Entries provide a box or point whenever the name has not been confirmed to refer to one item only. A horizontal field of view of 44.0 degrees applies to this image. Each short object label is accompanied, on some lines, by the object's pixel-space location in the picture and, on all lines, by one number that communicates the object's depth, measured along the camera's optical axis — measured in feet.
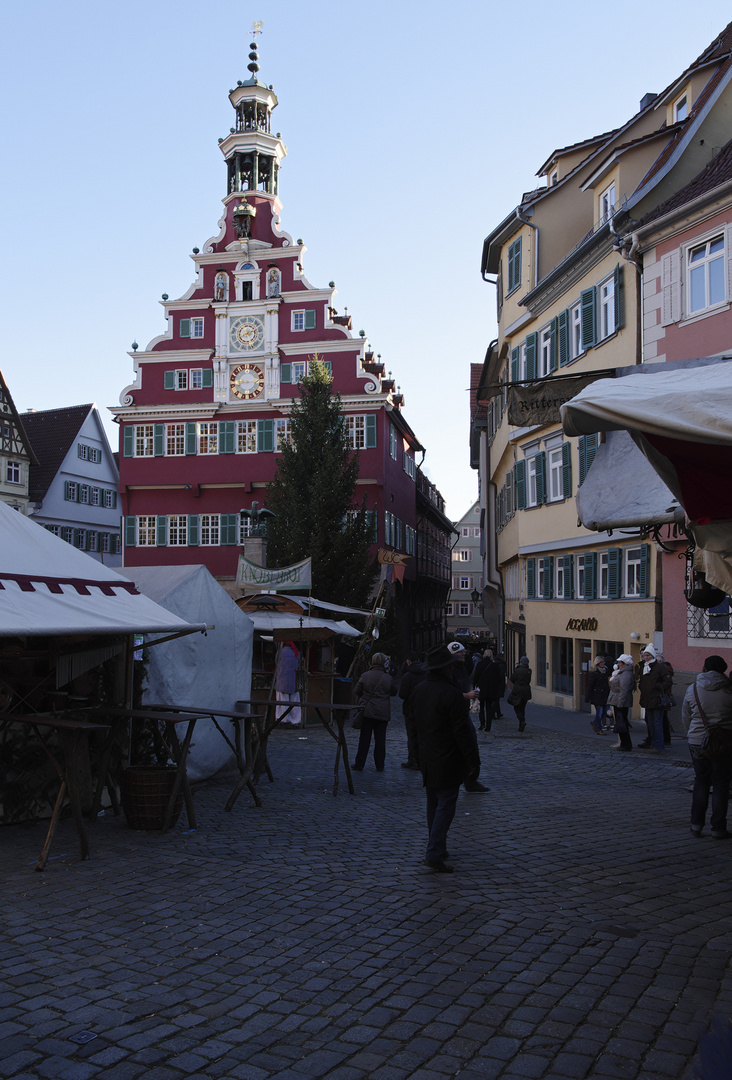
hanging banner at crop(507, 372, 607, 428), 25.04
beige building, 65.98
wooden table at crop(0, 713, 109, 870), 23.34
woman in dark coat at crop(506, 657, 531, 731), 60.54
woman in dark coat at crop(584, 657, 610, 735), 61.77
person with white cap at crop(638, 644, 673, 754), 50.24
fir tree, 104.01
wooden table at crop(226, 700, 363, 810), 31.88
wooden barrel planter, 27.89
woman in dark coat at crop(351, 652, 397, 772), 41.78
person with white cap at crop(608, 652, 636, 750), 51.39
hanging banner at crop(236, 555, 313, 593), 65.87
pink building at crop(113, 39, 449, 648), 125.18
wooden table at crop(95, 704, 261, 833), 27.63
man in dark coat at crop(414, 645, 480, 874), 24.18
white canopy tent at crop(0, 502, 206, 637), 25.26
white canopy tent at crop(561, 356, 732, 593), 13.50
